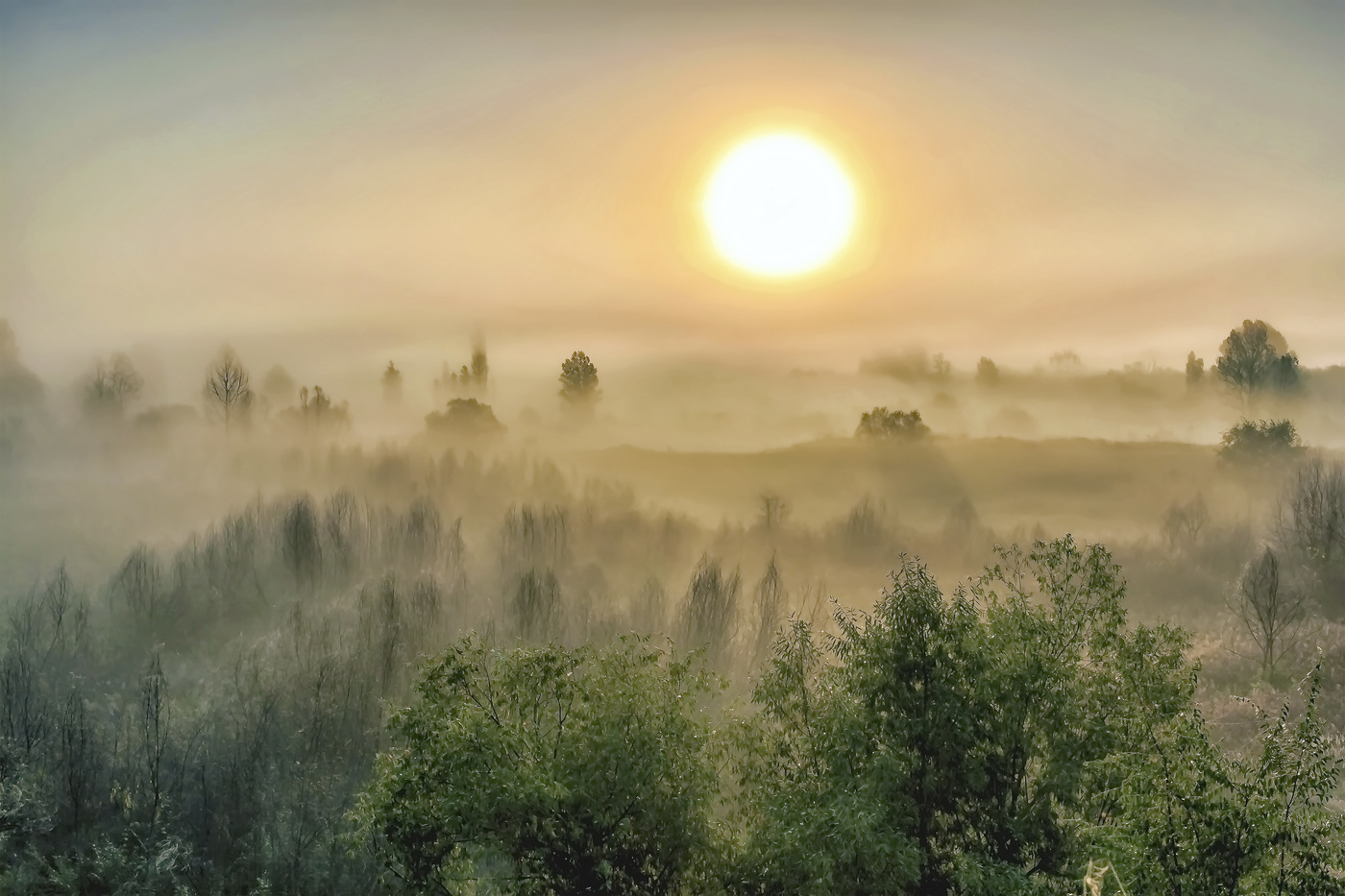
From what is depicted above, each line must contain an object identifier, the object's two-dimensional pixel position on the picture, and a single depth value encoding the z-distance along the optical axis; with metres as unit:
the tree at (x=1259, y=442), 118.31
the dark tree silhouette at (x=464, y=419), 142.38
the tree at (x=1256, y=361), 120.88
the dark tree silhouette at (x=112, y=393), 131.25
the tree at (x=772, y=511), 145.00
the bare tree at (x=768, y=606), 122.62
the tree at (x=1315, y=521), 115.69
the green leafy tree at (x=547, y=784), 29.95
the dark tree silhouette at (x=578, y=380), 132.75
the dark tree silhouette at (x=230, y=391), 132.75
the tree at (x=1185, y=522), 128.38
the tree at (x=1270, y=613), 107.94
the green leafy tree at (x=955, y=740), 28.38
